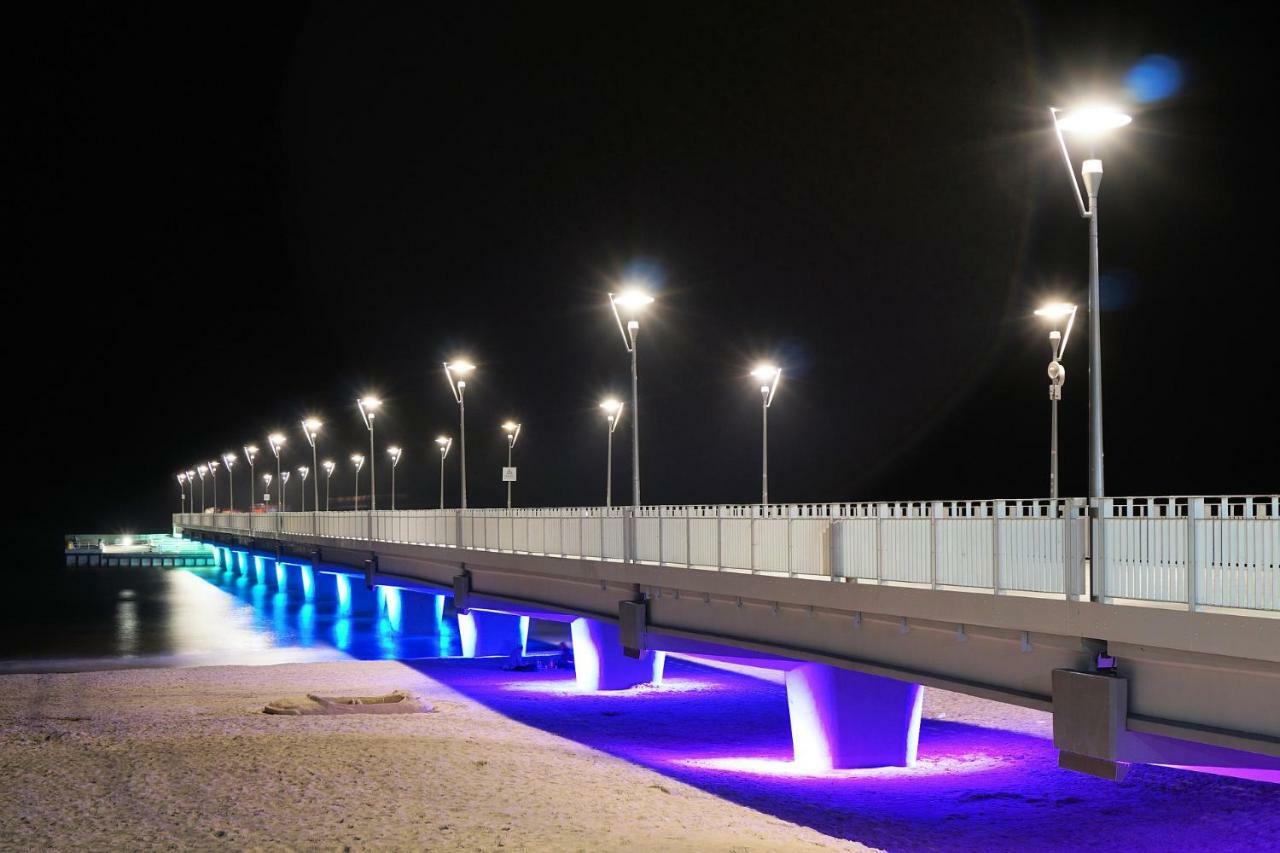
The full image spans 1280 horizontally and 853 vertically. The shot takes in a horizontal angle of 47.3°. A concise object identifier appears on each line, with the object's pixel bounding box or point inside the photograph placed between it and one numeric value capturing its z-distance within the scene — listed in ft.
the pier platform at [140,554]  507.71
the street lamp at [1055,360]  86.44
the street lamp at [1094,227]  53.26
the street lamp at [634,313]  104.47
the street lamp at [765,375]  143.84
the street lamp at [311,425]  305.79
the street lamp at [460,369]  168.55
